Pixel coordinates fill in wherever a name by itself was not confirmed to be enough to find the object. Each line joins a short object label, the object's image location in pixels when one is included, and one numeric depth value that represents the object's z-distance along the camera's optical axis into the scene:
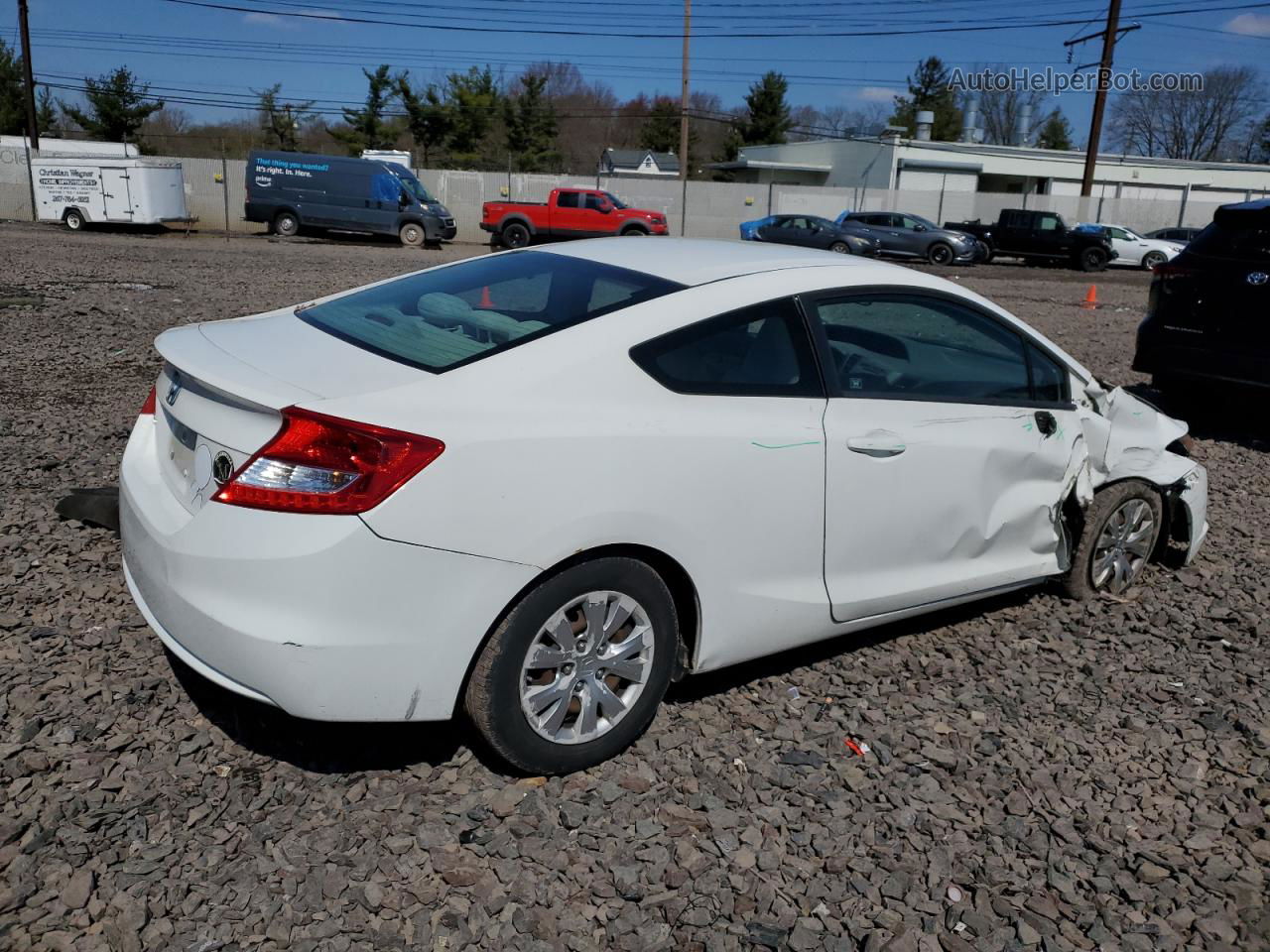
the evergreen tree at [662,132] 71.25
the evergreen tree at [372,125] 53.72
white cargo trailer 29.02
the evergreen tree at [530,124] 59.94
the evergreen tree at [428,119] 54.06
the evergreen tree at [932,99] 77.50
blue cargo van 30.30
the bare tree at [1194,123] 80.44
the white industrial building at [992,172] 52.47
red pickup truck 30.86
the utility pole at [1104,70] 37.16
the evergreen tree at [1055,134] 82.81
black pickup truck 33.44
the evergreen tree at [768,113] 66.38
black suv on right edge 7.29
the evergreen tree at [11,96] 48.28
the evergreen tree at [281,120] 53.28
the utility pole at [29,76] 35.94
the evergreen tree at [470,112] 55.41
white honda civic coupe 2.64
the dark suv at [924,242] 31.80
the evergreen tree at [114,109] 47.91
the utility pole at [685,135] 39.19
